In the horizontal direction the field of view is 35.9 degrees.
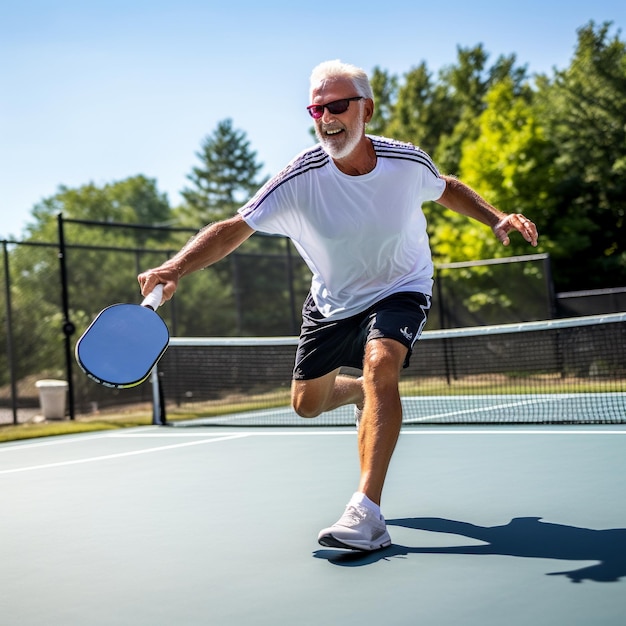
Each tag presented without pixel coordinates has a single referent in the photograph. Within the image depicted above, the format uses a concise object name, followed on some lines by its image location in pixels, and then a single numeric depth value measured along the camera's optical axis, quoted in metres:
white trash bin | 14.86
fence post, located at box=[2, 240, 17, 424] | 13.33
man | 4.02
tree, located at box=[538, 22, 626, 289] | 27.81
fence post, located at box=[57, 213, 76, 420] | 11.68
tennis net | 10.64
